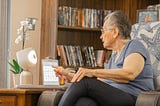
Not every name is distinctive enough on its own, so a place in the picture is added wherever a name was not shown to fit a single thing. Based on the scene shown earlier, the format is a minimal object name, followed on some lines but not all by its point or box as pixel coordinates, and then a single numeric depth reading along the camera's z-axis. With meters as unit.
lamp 2.87
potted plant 3.18
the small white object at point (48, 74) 2.91
